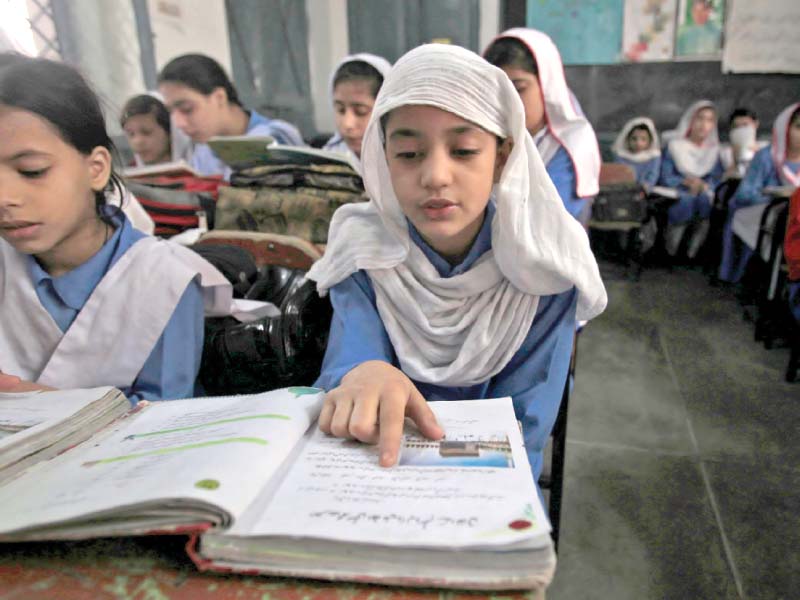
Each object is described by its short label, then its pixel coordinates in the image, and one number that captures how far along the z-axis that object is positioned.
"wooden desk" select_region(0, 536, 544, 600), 0.38
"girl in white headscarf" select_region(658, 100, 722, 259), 4.27
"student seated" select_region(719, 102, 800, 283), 3.52
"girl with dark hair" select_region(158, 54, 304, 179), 2.30
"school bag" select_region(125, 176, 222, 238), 1.62
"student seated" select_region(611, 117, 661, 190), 4.60
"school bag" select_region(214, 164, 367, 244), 1.48
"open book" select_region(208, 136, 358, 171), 1.52
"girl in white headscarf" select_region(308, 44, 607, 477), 0.78
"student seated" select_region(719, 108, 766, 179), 4.32
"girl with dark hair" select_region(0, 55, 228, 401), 0.85
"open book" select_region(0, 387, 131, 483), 0.53
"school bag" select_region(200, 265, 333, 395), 0.89
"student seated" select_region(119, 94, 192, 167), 2.51
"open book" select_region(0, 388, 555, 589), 0.37
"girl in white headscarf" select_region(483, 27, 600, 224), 1.83
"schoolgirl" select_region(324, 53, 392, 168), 2.13
